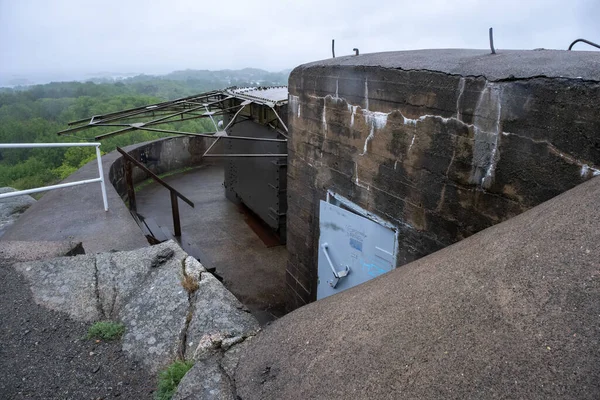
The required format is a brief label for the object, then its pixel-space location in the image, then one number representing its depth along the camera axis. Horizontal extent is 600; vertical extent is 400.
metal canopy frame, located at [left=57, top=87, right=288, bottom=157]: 6.18
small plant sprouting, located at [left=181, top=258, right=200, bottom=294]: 2.49
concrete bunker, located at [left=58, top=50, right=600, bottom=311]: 2.26
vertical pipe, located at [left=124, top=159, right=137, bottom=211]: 7.22
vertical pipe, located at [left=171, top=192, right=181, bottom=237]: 7.49
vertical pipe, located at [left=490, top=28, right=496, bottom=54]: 2.90
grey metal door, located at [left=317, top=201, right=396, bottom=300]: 3.67
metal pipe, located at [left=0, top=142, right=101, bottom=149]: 3.22
